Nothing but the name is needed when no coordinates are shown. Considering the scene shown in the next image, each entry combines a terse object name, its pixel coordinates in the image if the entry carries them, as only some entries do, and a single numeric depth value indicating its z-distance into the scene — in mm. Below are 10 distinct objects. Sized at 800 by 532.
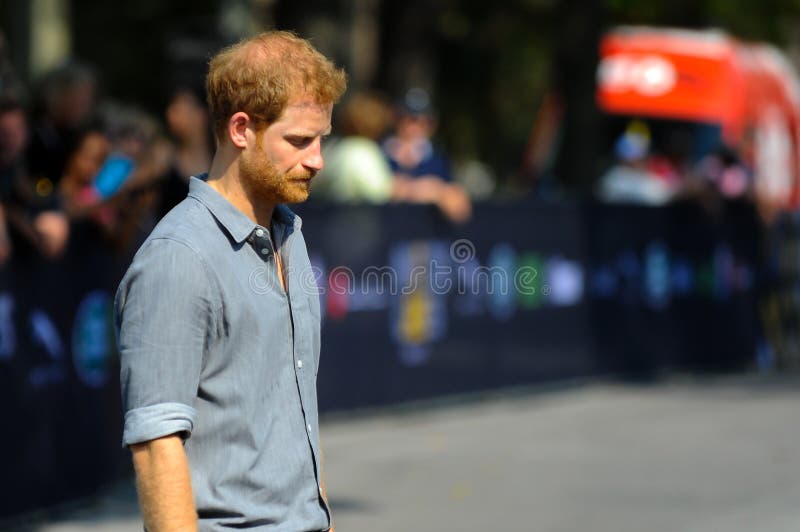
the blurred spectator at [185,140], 17250
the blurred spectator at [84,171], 17483
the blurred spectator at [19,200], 14992
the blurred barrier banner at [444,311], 16031
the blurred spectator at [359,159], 22719
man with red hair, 6465
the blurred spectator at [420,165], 23578
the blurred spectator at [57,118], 17422
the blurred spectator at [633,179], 32000
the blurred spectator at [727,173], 32031
